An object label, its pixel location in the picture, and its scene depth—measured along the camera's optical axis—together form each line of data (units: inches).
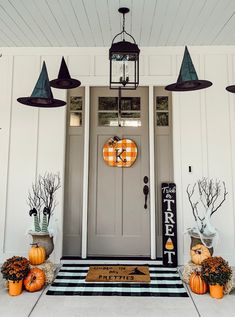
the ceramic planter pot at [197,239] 119.6
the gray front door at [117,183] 143.3
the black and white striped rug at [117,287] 102.6
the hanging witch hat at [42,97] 99.5
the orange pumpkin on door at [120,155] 145.0
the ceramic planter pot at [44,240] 121.4
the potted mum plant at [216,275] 96.6
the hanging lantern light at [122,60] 101.6
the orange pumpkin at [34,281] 103.0
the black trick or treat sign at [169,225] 134.1
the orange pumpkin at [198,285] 101.5
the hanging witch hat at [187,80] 92.9
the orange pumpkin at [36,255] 112.6
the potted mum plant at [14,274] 99.0
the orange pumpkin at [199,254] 110.2
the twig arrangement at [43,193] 137.4
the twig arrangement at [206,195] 137.7
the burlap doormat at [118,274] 114.5
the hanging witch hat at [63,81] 114.3
